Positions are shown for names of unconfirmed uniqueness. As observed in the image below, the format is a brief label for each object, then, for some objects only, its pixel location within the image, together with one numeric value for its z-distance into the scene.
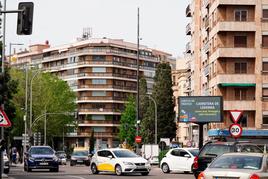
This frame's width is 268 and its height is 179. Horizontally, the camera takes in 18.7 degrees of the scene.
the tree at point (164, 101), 109.00
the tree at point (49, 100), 104.00
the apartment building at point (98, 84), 150.12
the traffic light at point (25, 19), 23.58
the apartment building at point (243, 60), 72.19
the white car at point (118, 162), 39.56
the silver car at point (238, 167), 18.47
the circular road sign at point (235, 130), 31.48
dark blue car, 45.66
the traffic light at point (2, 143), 25.86
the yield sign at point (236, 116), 32.22
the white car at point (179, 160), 43.45
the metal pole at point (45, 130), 99.58
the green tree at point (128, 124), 126.44
